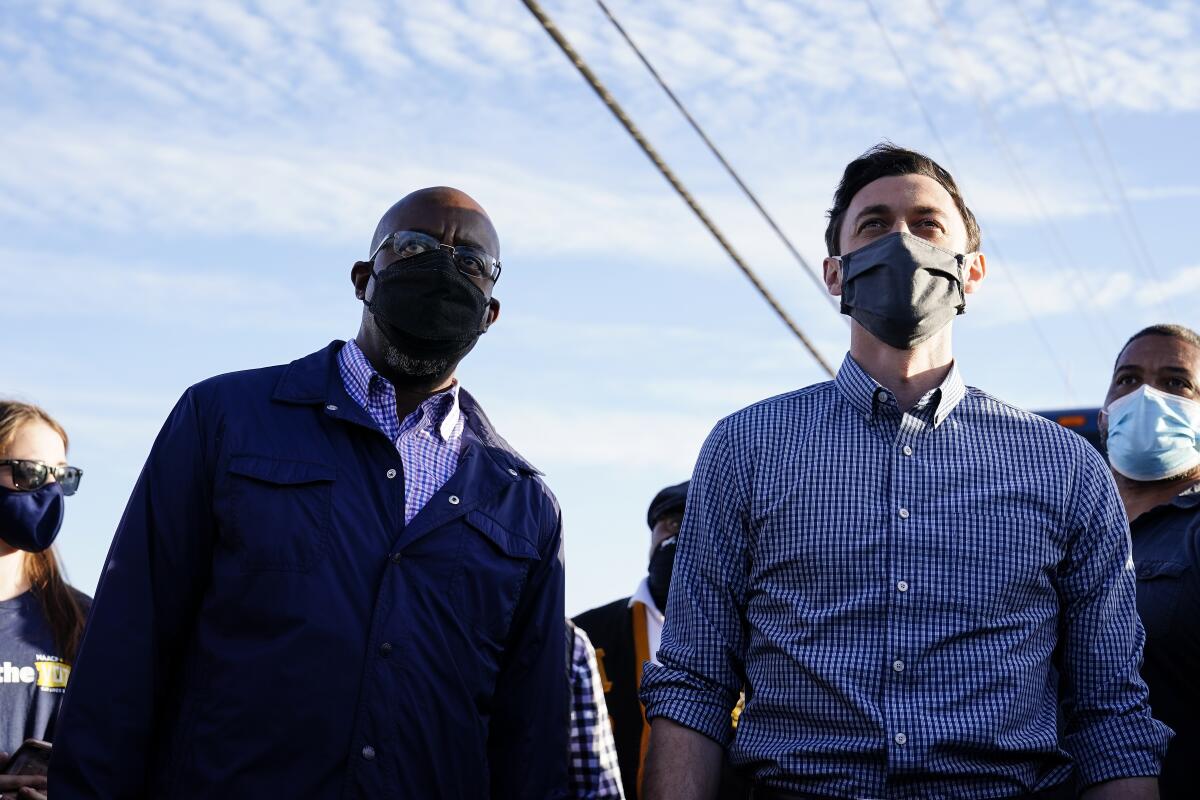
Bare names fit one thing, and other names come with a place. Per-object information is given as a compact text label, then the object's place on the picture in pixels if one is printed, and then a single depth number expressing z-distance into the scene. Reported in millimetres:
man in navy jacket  2975
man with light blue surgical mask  4098
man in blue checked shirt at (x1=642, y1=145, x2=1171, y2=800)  3002
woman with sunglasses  4523
